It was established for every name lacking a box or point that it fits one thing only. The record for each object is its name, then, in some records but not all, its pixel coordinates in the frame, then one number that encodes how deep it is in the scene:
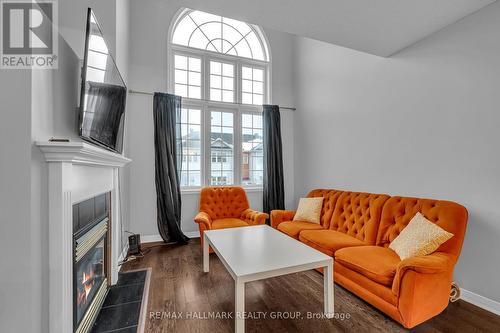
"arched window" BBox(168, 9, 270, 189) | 4.03
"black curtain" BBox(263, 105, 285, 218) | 4.35
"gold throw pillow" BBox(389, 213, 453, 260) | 1.83
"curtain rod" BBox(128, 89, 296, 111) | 3.60
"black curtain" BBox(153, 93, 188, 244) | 3.62
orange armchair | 3.33
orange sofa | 1.62
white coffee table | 1.58
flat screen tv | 1.54
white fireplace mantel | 1.23
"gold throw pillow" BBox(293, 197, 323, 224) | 3.23
